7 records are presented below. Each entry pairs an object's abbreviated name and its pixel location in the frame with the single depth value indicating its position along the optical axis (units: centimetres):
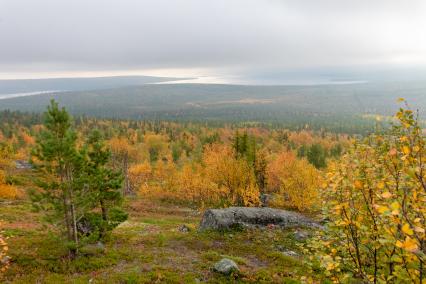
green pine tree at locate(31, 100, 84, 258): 1883
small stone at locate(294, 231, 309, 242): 2990
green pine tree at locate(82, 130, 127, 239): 2322
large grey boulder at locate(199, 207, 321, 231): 3070
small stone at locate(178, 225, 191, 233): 3238
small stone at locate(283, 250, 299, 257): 2614
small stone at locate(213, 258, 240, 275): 2042
